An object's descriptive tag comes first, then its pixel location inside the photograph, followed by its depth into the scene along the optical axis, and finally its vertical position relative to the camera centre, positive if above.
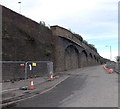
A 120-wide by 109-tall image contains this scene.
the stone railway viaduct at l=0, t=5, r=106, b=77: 16.47 +2.24
